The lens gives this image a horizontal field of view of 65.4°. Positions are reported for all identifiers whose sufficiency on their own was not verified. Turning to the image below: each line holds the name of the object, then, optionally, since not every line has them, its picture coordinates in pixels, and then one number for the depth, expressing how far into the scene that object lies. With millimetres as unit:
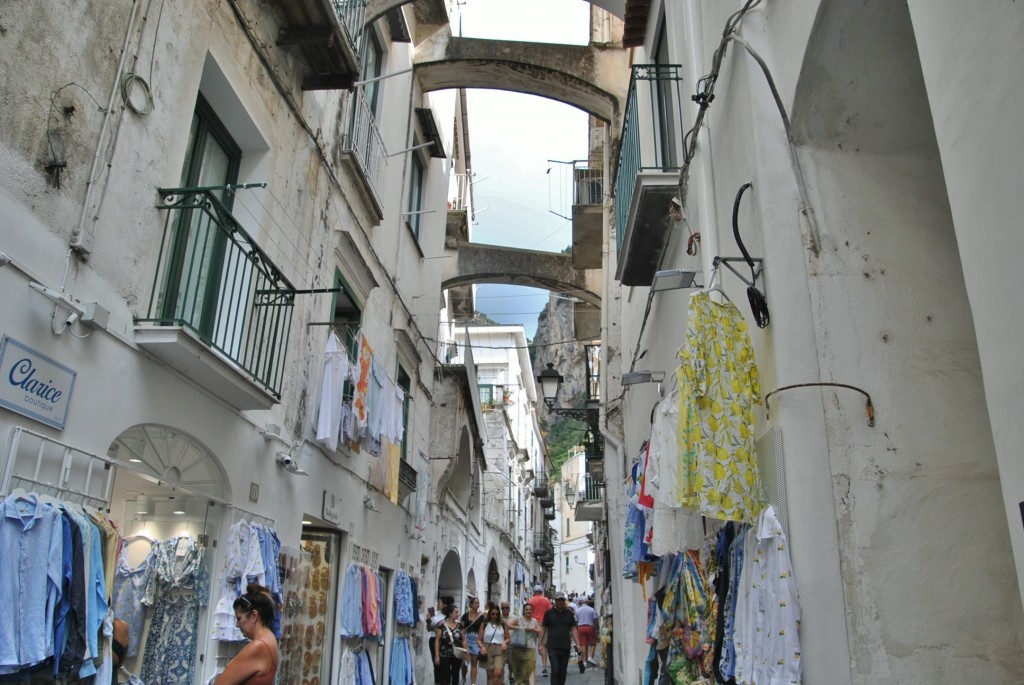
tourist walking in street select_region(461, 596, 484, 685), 12828
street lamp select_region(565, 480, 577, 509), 41256
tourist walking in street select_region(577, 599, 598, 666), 19016
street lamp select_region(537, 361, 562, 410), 16328
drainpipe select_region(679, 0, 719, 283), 5672
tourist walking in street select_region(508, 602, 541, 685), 12203
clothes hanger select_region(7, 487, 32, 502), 4027
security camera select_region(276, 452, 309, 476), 7754
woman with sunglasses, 4055
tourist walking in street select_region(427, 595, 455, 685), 12453
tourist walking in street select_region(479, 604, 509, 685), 11891
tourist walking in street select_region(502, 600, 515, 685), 12414
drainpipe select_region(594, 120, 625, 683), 13979
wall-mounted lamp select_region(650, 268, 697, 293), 5430
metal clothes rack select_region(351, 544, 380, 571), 10164
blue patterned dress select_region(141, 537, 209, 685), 6211
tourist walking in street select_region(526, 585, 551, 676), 16359
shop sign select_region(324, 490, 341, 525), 9078
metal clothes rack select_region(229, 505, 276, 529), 6838
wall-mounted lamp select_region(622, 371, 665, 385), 7953
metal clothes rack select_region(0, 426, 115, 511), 4125
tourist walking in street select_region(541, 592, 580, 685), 11742
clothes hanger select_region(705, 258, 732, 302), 4953
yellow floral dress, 4188
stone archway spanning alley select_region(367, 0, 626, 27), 10703
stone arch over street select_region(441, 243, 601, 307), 17953
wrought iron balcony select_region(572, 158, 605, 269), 15562
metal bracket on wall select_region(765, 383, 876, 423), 4086
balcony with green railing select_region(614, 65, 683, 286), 6934
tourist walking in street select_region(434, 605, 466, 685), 12461
